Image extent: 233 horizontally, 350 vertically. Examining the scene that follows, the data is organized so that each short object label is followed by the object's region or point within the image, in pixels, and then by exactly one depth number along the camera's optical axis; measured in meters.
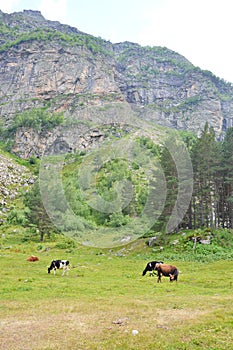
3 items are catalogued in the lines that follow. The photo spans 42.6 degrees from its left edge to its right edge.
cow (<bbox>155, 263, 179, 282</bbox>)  23.80
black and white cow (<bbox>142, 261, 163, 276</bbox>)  27.31
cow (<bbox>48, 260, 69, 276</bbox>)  27.92
